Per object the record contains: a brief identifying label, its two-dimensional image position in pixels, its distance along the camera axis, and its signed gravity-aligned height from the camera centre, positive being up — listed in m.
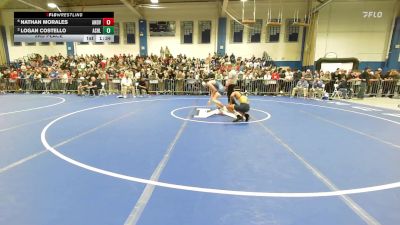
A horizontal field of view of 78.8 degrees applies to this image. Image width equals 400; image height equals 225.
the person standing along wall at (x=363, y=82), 14.69 -0.34
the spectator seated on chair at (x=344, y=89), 15.03 -0.79
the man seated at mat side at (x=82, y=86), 15.37 -1.08
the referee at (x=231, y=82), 9.38 -0.36
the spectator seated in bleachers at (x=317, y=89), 14.92 -0.82
